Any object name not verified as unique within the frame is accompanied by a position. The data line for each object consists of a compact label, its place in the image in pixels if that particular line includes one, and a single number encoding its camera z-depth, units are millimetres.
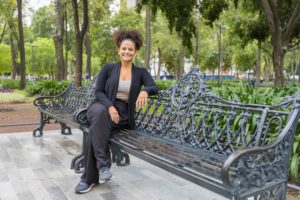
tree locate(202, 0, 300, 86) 11398
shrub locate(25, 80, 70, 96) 17809
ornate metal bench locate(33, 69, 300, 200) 2596
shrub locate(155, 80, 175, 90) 17172
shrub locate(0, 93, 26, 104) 16531
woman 3967
